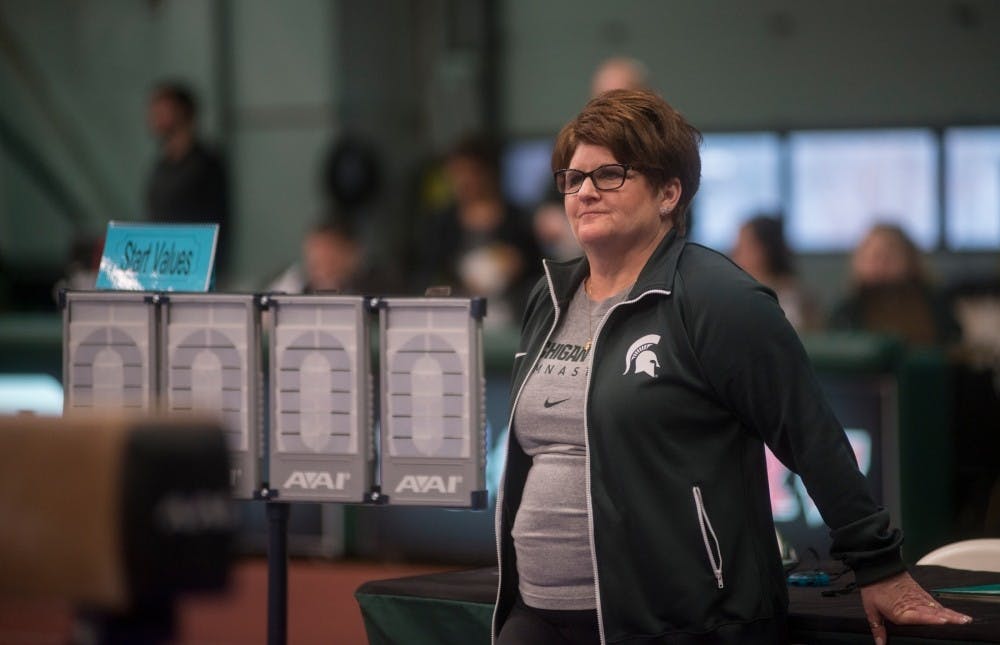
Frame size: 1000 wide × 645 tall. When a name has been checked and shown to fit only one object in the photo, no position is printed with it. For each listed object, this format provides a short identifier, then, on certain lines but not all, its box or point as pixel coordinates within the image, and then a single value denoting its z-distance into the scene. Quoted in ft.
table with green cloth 22.02
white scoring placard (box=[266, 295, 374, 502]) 24.91
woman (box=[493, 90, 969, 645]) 20.98
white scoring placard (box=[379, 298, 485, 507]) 24.52
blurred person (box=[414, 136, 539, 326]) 53.67
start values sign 26.21
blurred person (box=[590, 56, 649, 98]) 45.83
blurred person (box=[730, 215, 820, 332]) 50.83
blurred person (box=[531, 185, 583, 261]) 51.78
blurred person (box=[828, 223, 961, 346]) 53.67
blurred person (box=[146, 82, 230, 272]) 57.88
